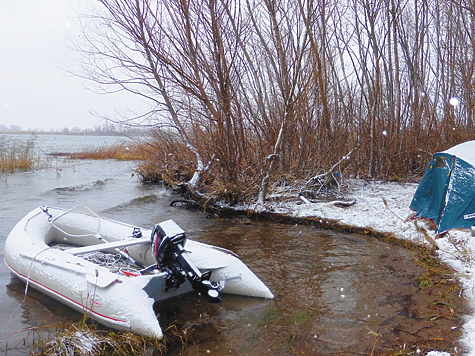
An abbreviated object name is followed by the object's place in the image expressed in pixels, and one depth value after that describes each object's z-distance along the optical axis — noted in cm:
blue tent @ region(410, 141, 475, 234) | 591
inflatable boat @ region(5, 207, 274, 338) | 351
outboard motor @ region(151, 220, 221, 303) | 369
